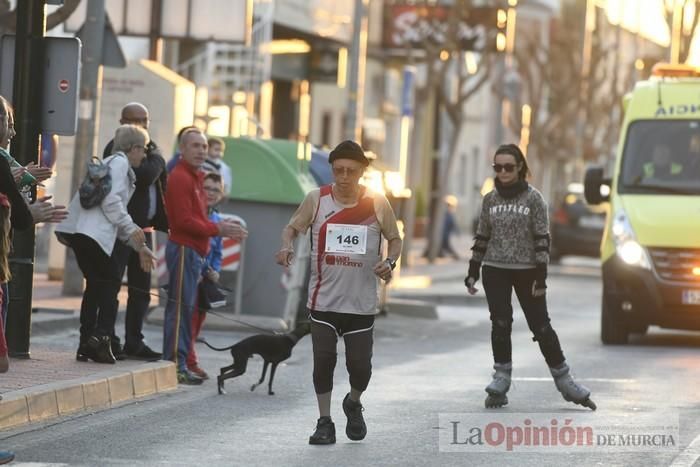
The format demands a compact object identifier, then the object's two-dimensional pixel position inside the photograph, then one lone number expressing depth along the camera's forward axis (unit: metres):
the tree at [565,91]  70.56
